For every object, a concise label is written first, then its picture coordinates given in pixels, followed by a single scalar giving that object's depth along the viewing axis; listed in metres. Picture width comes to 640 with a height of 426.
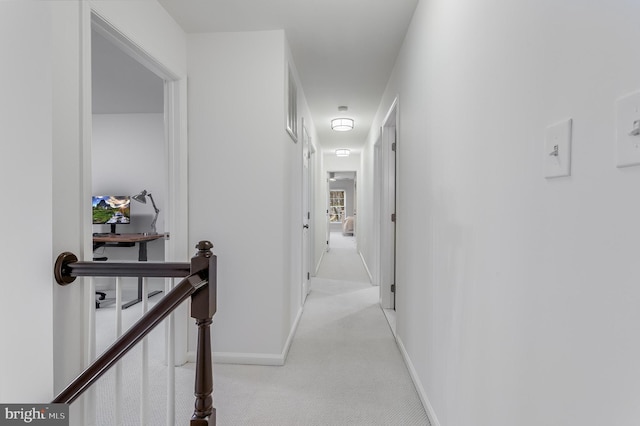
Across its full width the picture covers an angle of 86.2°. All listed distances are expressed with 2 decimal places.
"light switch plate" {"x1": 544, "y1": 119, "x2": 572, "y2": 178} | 0.78
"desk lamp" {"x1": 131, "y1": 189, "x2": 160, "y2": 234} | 4.56
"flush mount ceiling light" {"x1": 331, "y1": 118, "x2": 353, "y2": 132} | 4.68
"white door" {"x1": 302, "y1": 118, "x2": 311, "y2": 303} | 4.09
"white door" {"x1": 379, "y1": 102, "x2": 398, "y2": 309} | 3.86
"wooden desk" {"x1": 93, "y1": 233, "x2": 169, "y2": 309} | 3.89
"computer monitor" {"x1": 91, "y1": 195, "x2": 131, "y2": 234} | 4.68
